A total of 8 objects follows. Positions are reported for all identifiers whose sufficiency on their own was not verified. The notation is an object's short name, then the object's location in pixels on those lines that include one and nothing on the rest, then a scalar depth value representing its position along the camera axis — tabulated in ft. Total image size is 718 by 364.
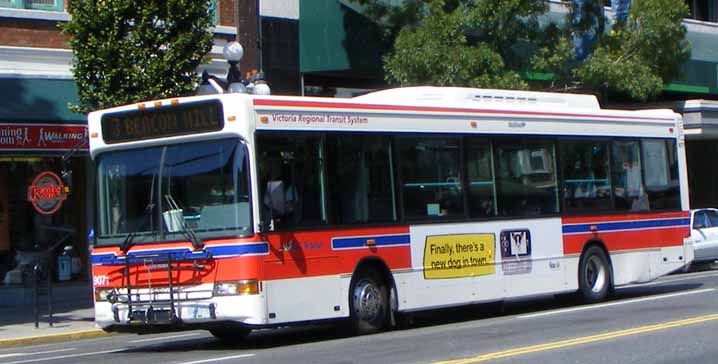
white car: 98.02
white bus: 46.42
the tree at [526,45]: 81.66
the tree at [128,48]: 67.41
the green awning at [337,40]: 89.66
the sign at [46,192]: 70.64
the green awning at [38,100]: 74.79
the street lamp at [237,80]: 58.34
